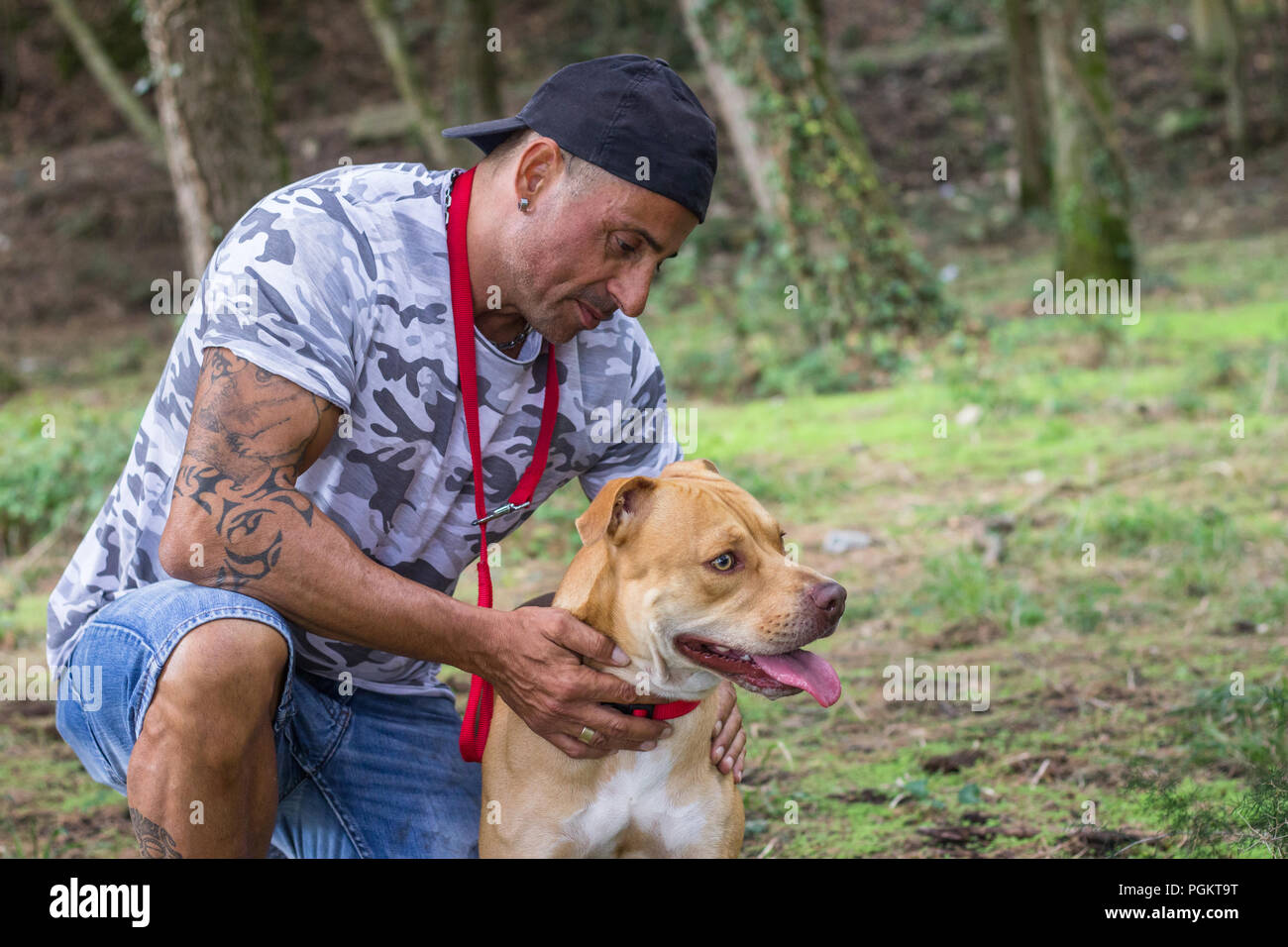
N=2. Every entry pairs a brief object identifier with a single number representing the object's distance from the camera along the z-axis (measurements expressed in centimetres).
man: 286
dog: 296
